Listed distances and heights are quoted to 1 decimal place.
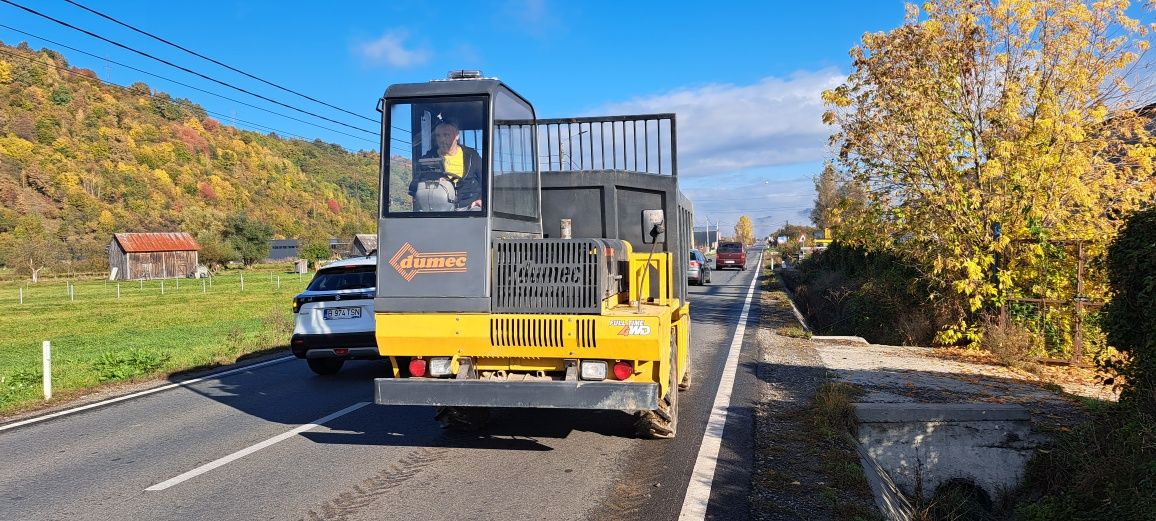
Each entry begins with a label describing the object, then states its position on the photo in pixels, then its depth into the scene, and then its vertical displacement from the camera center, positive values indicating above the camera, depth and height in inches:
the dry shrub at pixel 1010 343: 407.8 -48.5
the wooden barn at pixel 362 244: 2992.1 +73.3
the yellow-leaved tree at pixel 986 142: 440.1 +70.2
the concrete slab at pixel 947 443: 257.8 -64.7
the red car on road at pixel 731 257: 1985.7 +5.1
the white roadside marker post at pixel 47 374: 372.5 -54.5
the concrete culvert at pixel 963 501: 252.7 -83.6
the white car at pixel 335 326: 394.9 -33.7
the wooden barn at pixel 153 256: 2605.8 +27.5
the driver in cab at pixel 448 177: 232.7 +26.3
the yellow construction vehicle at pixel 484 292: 221.5 -9.3
